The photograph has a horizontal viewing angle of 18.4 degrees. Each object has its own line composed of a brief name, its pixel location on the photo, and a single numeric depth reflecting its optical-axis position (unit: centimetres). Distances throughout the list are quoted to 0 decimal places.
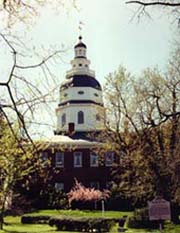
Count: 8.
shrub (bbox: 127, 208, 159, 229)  3719
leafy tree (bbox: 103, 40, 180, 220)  4141
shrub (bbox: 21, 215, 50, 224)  4228
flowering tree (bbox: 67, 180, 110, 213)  5788
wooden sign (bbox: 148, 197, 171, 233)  2283
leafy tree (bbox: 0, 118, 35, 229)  3461
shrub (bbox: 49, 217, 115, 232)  3466
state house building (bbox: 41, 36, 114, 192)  6394
